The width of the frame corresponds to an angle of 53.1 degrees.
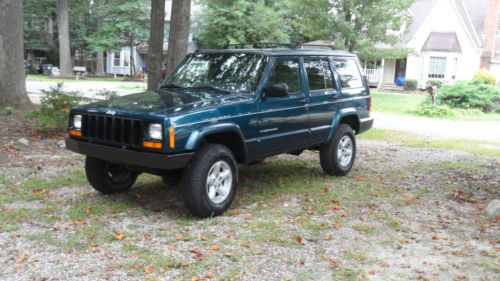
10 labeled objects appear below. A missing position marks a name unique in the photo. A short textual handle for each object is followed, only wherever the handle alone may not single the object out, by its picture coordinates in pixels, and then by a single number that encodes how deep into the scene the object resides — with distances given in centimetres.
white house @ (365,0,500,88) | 3531
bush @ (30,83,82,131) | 1044
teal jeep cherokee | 516
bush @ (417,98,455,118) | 1964
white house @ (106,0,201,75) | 4821
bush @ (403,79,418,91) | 3447
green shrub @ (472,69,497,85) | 2649
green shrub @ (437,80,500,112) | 2114
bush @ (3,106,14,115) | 1169
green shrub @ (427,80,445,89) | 3365
